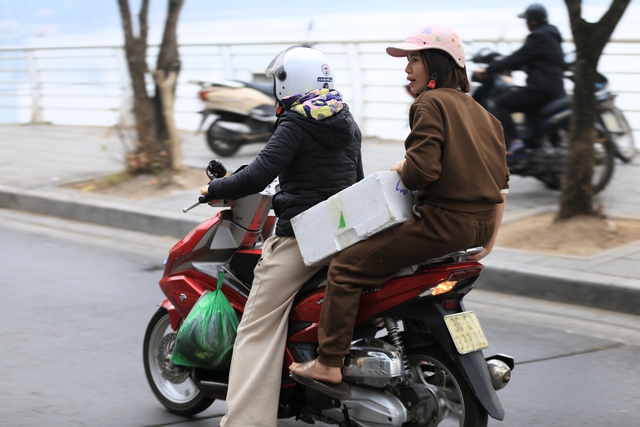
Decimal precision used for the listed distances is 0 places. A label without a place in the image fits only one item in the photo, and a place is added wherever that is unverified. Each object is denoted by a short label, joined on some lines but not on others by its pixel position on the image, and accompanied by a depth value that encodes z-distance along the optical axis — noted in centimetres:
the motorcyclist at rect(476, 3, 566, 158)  1698
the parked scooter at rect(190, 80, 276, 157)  2301
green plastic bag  739
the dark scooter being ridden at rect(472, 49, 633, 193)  1653
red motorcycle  635
